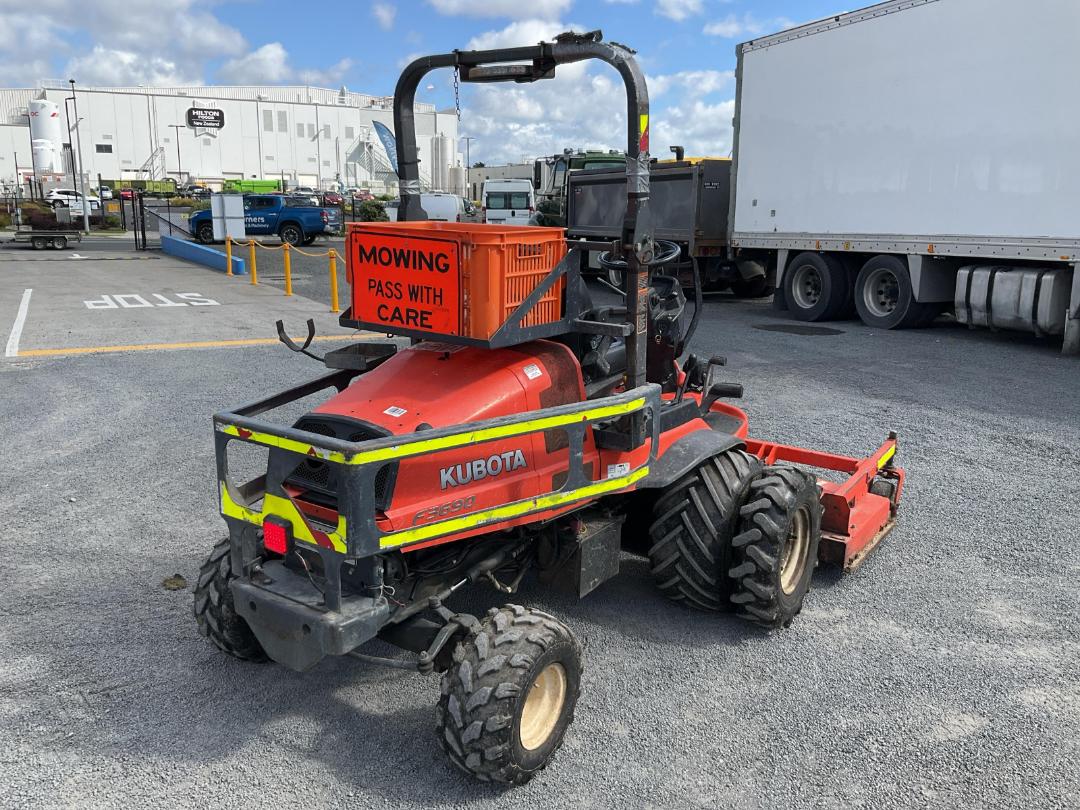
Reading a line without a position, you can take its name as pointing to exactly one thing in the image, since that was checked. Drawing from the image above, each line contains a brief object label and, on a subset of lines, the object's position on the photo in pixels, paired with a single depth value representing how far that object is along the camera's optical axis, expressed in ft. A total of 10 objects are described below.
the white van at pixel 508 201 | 102.12
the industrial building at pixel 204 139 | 292.81
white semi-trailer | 36.52
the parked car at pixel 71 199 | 151.24
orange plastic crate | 10.78
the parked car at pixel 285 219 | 105.40
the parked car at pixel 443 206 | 115.24
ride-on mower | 9.95
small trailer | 93.71
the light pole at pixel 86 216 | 122.72
